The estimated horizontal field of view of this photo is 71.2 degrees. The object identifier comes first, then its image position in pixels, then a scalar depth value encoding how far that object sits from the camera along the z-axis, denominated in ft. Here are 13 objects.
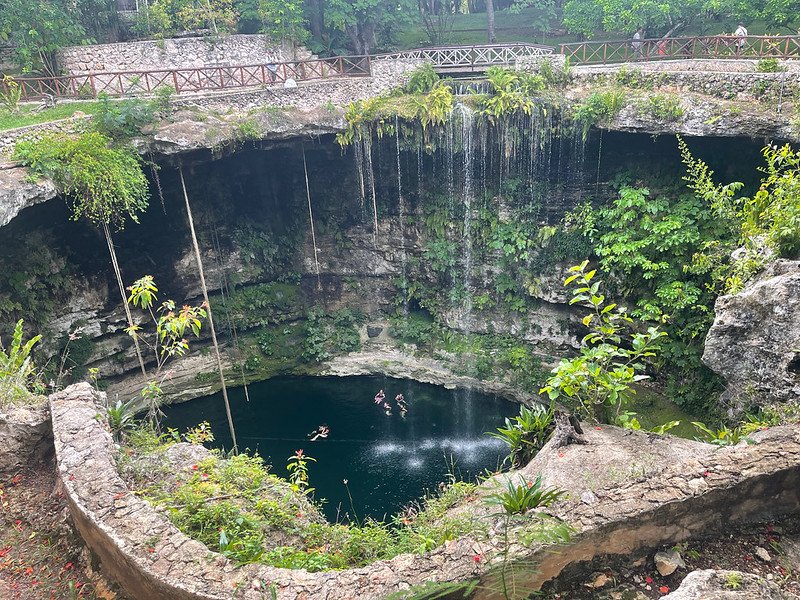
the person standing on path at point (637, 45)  51.88
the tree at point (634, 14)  51.44
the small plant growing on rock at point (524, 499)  17.87
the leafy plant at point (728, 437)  22.94
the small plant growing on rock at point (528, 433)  26.03
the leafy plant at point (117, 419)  23.91
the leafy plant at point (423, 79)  50.98
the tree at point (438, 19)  72.38
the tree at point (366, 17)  60.23
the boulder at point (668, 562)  15.17
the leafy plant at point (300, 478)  23.08
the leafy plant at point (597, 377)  23.48
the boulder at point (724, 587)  12.87
